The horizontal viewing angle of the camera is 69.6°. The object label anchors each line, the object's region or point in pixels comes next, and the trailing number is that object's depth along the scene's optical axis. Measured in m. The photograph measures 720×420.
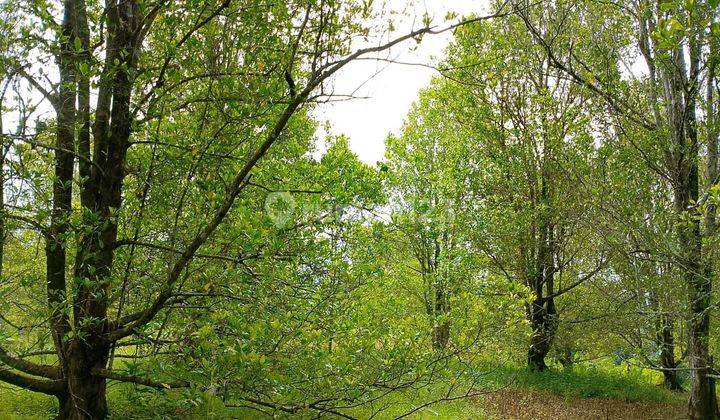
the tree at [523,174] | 16.52
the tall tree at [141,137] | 4.95
